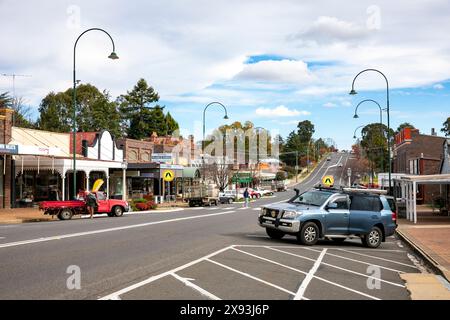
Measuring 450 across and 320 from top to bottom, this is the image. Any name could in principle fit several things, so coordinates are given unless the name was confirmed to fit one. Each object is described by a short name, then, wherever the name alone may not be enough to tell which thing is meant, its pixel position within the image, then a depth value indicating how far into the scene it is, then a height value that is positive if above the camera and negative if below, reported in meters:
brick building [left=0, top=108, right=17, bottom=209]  34.25 +0.81
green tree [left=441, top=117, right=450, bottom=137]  125.12 +11.19
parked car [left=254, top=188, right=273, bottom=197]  75.78 -2.41
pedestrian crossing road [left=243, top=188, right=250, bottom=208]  44.00 -1.70
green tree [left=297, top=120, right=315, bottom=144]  191.00 +16.42
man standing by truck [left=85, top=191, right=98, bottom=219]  27.47 -1.31
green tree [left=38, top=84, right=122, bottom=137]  83.36 +10.70
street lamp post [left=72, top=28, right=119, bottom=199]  29.66 +6.85
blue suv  16.16 -1.32
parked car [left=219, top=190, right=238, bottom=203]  55.31 -2.32
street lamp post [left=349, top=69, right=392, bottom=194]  35.64 +5.37
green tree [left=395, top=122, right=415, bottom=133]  163.19 +15.19
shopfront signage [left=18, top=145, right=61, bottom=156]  32.81 +1.71
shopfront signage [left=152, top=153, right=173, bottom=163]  59.78 +2.08
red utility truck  26.65 -1.61
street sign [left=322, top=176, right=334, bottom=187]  37.61 -0.41
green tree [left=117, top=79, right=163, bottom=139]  98.81 +12.12
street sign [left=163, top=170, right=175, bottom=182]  43.06 +0.09
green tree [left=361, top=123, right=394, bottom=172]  98.29 +7.55
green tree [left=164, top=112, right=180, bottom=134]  107.81 +10.84
